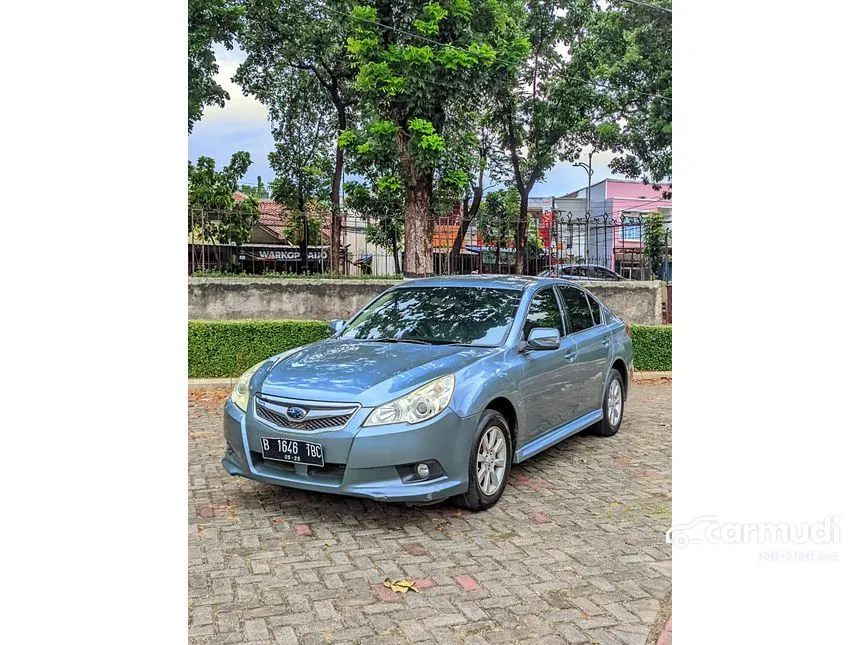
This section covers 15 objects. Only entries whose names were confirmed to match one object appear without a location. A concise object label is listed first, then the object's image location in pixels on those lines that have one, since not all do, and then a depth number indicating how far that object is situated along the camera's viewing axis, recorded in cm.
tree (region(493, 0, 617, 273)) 1881
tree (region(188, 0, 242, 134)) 1465
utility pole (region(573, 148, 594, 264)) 1256
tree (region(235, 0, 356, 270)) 1736
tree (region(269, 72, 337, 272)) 2252
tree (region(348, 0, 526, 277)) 1112
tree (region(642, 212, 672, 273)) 1350
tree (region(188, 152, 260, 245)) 1152
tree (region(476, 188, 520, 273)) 1321
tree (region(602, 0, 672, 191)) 1756
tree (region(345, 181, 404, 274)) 1279
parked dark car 1358
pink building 1280
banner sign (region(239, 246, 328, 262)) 1209
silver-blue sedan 427
